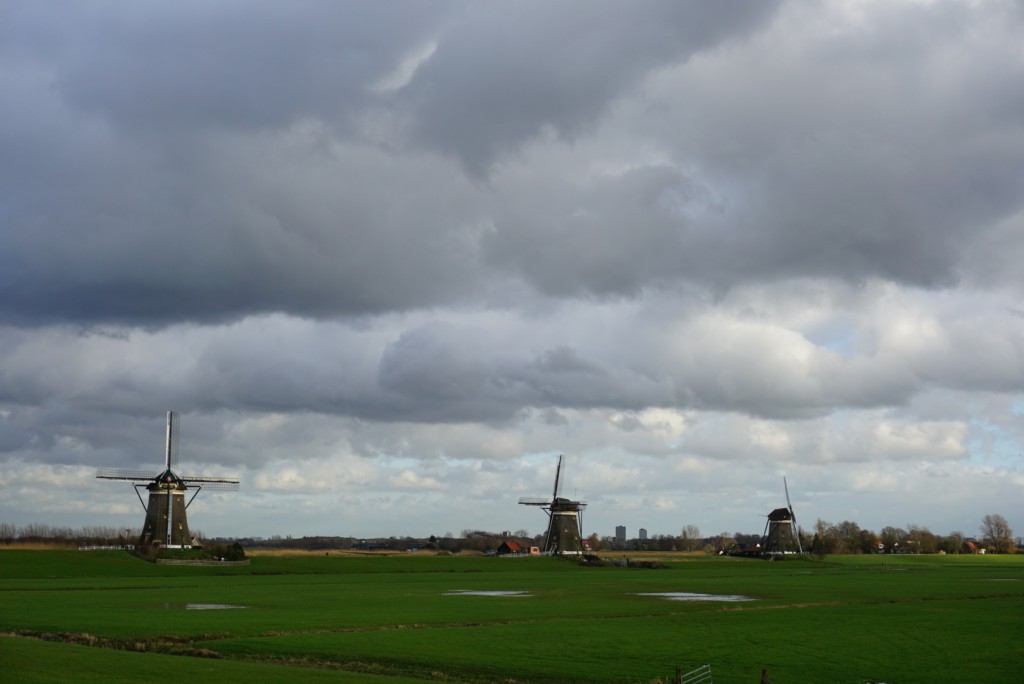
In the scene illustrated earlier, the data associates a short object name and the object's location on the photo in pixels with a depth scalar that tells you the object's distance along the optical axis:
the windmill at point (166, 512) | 124.12
